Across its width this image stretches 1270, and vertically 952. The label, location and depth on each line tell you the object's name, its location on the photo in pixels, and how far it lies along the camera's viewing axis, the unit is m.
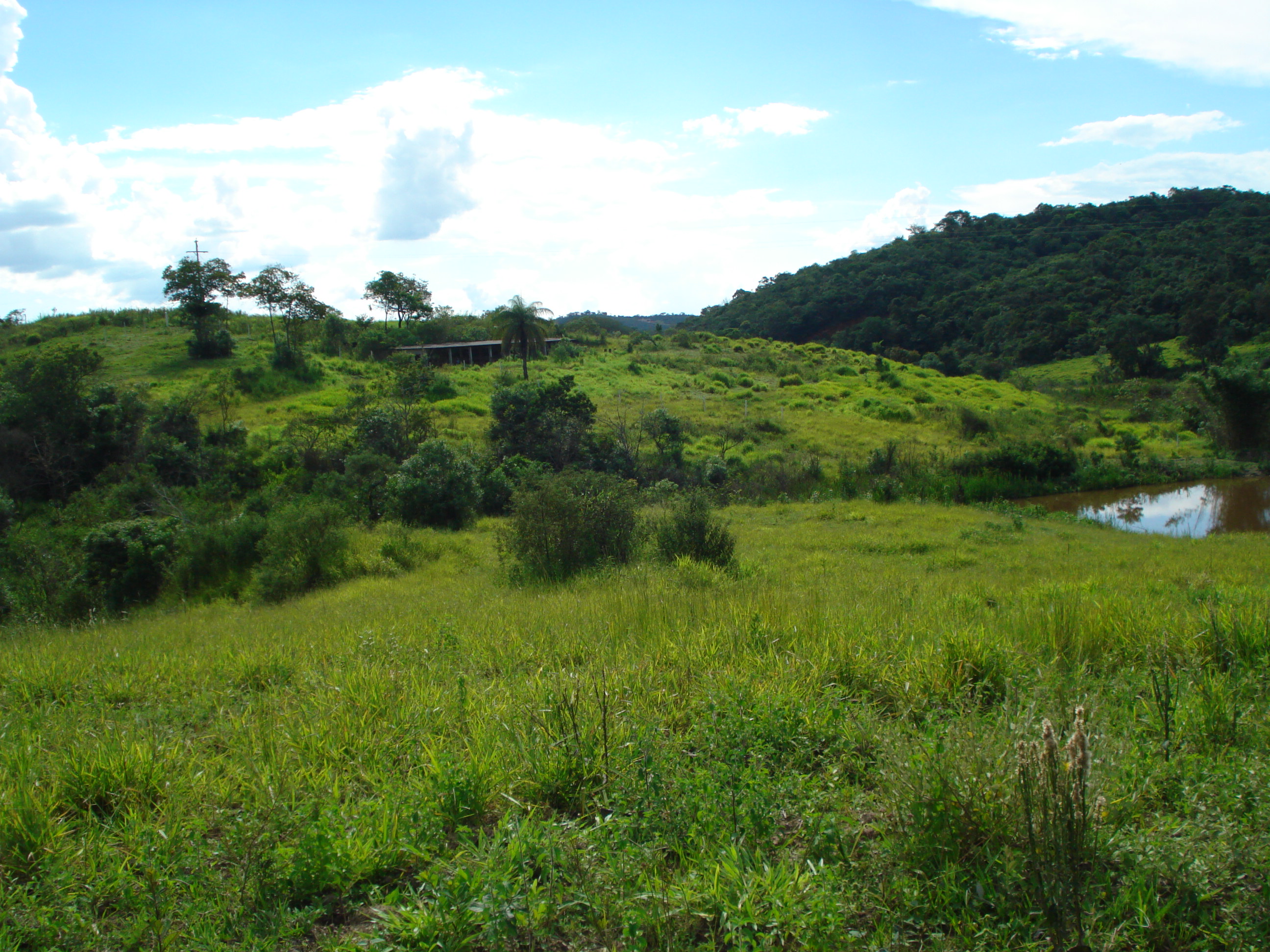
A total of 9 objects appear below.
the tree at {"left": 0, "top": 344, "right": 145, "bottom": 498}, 31.44
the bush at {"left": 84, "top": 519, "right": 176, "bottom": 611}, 20.45
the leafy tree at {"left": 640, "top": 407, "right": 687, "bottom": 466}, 32.47
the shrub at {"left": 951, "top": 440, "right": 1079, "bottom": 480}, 31.61
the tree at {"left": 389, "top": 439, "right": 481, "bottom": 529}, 23.33
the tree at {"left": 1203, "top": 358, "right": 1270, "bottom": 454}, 34.06
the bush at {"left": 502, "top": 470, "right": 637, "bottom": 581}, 15.62
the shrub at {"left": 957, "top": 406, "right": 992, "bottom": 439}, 40.22
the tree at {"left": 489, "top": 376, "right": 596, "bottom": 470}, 30.84
